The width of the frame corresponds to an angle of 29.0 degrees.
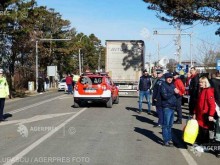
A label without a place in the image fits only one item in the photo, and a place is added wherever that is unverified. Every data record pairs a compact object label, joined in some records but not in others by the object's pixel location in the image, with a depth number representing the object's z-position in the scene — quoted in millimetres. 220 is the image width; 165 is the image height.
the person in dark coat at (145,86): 17359
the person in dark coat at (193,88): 10965
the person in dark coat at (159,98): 10236
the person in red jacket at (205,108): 8938
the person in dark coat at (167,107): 9791
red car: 19891
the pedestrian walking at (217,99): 8977
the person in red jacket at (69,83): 34625
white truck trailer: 27797
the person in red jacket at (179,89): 14000
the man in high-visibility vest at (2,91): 14672
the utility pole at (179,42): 44406
